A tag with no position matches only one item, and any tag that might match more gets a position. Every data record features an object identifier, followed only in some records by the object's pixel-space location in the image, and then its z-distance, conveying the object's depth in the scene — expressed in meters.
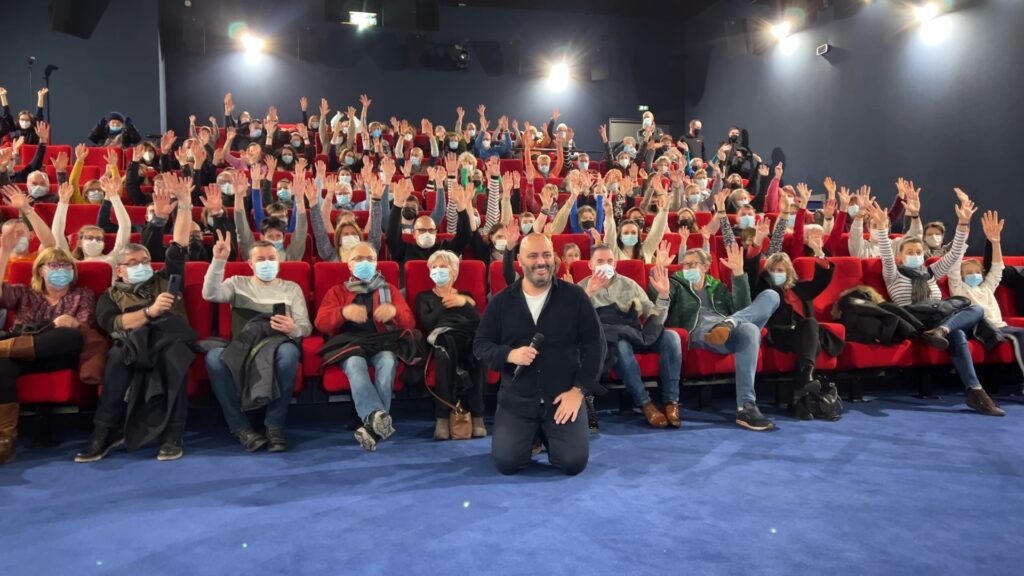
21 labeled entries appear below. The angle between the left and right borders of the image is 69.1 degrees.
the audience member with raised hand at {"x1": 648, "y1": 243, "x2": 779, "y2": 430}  3.63
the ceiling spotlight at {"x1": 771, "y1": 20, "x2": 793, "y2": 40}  9.97
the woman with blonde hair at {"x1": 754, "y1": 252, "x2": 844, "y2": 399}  3.76
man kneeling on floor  2.71
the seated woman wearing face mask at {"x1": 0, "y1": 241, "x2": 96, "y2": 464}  3.00
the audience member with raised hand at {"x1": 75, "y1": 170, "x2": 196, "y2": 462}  3.04
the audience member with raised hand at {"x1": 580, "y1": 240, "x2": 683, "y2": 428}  3.57
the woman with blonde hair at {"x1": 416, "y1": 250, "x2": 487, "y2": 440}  3.35
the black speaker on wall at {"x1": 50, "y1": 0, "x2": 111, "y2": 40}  9.06
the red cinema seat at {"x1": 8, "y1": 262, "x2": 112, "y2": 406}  3.11
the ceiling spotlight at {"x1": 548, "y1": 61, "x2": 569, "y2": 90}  12.41
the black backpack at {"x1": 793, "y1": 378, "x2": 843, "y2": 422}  3.62
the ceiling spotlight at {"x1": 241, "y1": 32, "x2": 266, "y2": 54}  11.23
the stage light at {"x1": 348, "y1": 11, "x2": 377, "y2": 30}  11.23
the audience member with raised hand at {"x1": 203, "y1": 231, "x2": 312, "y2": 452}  3.14
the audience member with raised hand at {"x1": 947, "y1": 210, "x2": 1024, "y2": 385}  4.30
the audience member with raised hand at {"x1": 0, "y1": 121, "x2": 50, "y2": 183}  6.14
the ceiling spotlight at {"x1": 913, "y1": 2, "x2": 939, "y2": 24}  7.58
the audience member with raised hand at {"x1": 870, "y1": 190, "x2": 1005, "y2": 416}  3.96
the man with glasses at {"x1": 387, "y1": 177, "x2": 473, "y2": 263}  4.36
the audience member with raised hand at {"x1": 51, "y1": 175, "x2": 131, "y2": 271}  3.78
